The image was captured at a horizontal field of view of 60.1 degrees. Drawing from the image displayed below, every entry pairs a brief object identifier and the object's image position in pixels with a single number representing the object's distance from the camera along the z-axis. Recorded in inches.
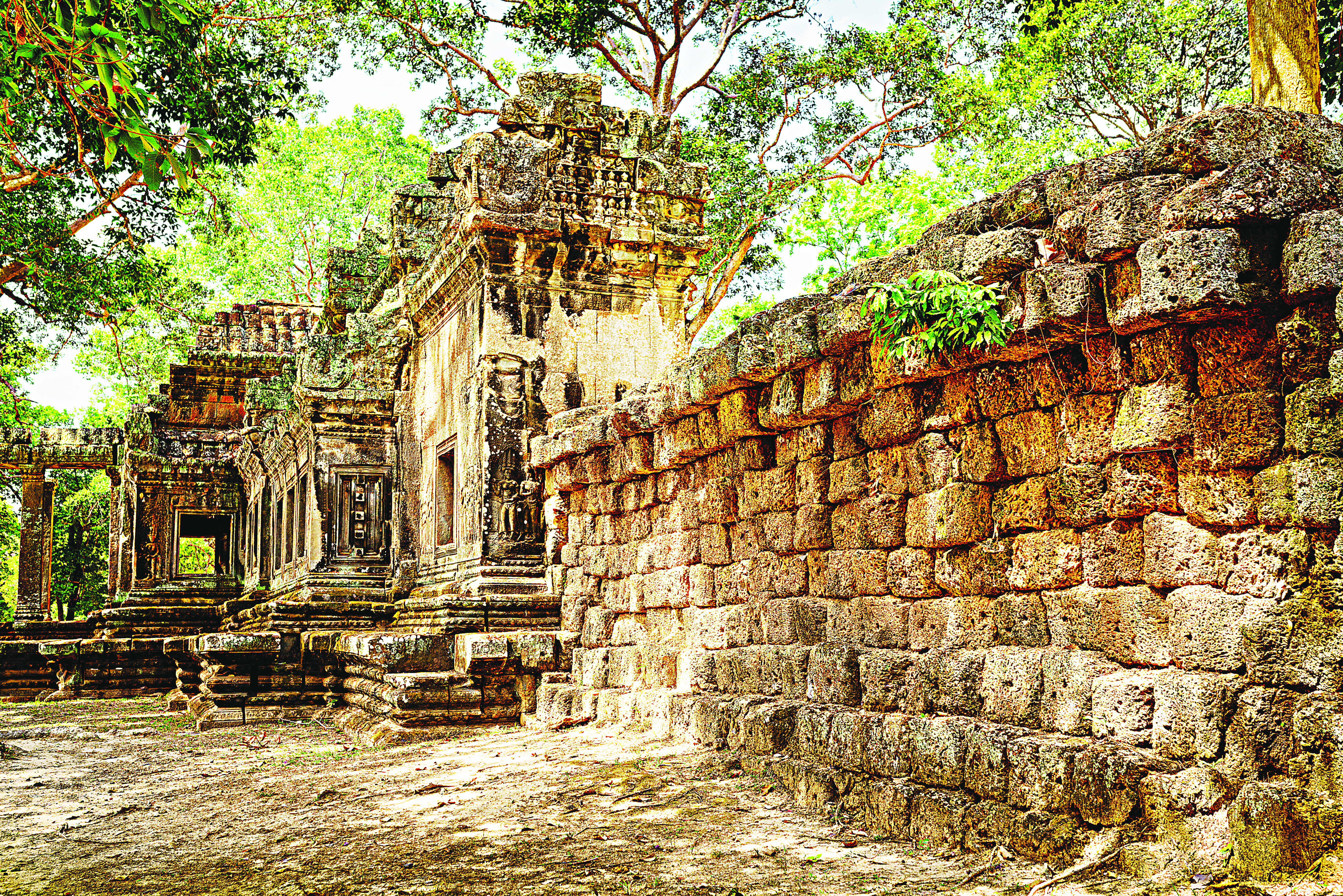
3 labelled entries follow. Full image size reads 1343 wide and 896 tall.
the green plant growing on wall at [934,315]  182.9
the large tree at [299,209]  1174.3
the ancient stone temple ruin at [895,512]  151.8
